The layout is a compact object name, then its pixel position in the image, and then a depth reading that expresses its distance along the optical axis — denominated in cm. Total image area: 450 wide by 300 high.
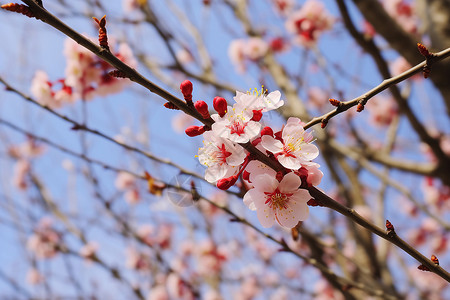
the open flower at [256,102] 88
